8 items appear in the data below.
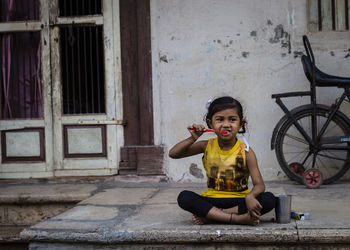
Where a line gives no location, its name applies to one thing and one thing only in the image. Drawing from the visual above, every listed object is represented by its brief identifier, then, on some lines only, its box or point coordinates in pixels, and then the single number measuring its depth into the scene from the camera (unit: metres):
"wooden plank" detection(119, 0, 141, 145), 5.40
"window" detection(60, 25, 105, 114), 5.50
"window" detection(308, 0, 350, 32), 5.23
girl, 3.05
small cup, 3.05
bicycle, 4.77
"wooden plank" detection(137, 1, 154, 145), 5.35
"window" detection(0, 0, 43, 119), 5.56
